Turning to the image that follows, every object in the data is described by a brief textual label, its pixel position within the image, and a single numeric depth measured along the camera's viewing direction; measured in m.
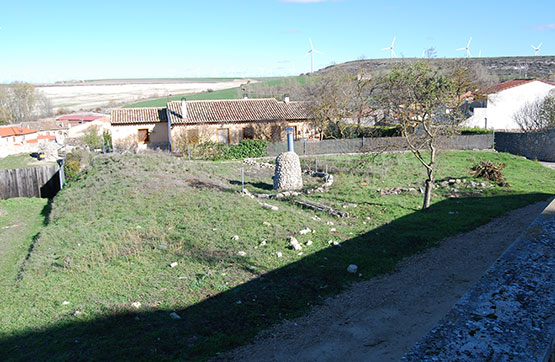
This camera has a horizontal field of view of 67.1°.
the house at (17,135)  51.64
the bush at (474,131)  37.41
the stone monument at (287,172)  20.31
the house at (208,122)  37.56
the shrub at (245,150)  33.50
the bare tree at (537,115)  34.94
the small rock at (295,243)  12.14
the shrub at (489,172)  22.55
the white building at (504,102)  41.53
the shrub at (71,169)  26.68
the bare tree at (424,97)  15.91
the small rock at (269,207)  16.03
